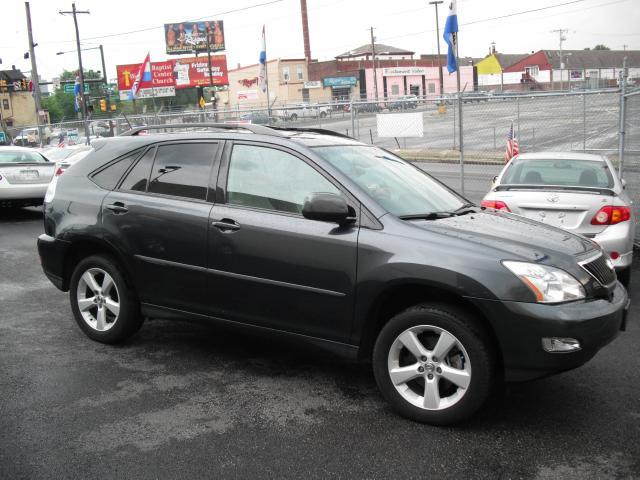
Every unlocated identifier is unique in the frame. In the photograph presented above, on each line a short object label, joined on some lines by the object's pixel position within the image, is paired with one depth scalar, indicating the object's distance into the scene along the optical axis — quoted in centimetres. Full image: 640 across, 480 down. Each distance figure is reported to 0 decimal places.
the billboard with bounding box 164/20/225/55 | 8919
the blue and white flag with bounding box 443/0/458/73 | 1502
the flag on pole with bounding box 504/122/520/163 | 1611
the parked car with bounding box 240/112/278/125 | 2258
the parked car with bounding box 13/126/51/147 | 3579
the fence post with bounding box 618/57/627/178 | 949
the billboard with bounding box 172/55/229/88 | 8381
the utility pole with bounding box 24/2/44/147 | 3622
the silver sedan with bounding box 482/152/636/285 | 691
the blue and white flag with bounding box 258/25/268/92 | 2732
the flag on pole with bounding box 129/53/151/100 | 2495
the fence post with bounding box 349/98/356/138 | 1552
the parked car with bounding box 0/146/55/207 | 1334
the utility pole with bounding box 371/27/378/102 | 7306
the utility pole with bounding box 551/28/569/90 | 10946
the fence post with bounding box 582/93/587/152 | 1466
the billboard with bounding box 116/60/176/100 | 7438
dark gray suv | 378
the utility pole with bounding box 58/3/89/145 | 4143
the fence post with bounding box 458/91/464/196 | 1224
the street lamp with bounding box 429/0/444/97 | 6867
